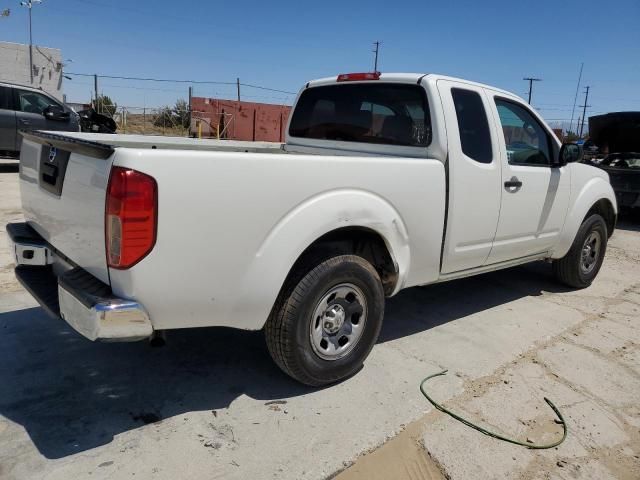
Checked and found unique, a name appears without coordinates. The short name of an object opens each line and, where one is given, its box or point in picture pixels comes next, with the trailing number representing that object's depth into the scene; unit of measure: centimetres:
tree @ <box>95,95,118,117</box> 2469
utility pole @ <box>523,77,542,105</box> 6475
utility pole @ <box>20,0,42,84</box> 2950
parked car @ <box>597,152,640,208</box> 943
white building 3036
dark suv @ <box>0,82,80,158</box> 1059
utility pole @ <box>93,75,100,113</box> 2320
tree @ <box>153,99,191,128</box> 2911
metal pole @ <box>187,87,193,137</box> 2431
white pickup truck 230
